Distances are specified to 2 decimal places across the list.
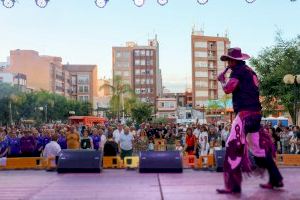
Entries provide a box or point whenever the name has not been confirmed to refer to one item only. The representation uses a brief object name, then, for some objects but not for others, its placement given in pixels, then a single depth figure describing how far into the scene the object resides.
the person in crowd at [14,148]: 14.40
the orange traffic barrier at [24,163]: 13.14
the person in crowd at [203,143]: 16.36
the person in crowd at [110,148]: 14.18
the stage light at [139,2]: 15.80
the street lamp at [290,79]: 20.94
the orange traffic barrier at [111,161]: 13.26
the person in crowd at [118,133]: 15.85
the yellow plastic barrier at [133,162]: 12.28
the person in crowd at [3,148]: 14.40
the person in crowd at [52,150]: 13.25
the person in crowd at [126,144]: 15.13
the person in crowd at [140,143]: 20.96
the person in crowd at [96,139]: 15.79
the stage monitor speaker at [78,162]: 10.49
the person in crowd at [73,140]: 14.33
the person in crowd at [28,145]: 14.24
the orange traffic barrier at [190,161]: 12.90
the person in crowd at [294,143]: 17.80
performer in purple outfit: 6.75
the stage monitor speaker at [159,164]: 10.61
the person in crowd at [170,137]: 24.09
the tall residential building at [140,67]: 121.01
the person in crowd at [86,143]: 15.31
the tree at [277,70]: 30.69
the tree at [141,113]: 55.29
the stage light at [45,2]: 15.42
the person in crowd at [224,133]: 16.96
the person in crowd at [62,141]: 14.43
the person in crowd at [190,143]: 15.71
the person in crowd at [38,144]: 14.37
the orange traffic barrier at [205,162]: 12.24
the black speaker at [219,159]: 10.86
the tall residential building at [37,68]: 96.68
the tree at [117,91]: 74.74
